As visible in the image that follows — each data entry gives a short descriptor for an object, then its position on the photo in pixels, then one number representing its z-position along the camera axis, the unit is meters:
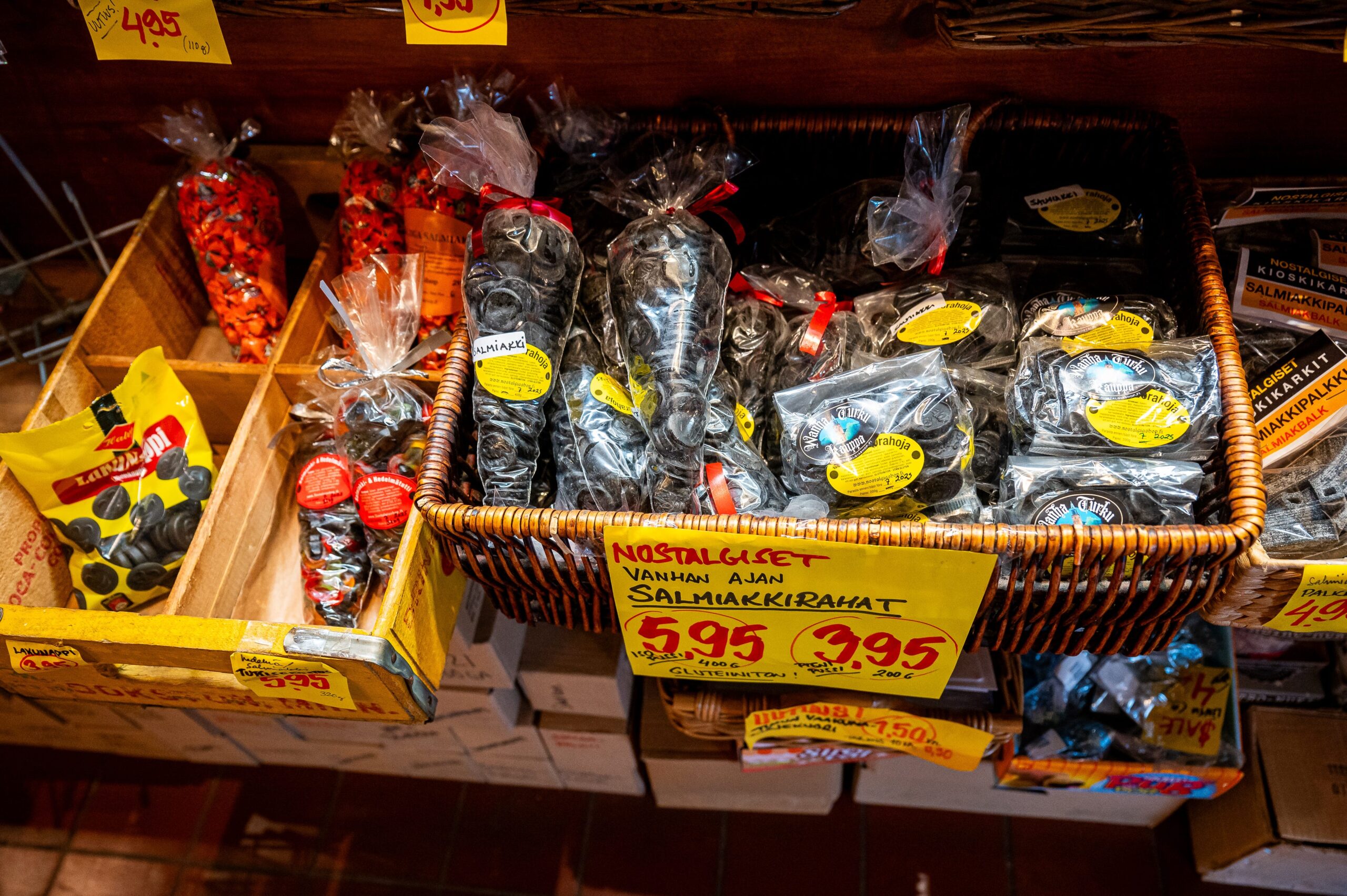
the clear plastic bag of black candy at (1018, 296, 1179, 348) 1.03
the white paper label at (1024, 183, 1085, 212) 1.19
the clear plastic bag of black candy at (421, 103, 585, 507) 1.00
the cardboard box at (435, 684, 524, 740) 1.55
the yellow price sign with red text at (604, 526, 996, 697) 0.85
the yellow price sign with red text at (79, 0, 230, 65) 1.01
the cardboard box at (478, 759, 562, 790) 1.85
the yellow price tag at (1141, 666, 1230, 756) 1.47
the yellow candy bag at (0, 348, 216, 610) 1.17
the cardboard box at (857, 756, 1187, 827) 1.71
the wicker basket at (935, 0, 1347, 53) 0.89
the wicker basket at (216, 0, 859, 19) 1.01
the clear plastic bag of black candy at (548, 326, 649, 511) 1.00
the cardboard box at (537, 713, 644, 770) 1.66
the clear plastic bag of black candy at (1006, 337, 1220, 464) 0.94
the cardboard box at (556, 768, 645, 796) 1.85
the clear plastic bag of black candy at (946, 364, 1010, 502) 1.05
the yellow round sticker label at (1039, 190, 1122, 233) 1.17
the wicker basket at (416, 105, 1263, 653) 0.82
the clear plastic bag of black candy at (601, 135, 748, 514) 0.98
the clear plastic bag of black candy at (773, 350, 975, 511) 0.95
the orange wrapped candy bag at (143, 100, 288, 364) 1.34
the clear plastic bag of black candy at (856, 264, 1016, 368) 1.08
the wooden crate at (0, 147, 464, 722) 0.93
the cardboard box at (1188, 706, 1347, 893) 1.52
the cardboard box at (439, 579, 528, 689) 1.36
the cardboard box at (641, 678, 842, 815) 1.67
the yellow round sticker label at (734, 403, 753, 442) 1.07
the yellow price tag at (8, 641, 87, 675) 0.96
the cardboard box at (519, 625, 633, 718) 1.51
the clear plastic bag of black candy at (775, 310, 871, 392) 1.10
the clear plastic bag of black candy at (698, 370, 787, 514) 1.00
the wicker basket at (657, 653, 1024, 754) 1.23
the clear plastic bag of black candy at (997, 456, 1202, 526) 0.92
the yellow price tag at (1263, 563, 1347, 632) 0.86
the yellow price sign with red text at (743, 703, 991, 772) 1.23
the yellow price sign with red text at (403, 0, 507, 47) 0.95
